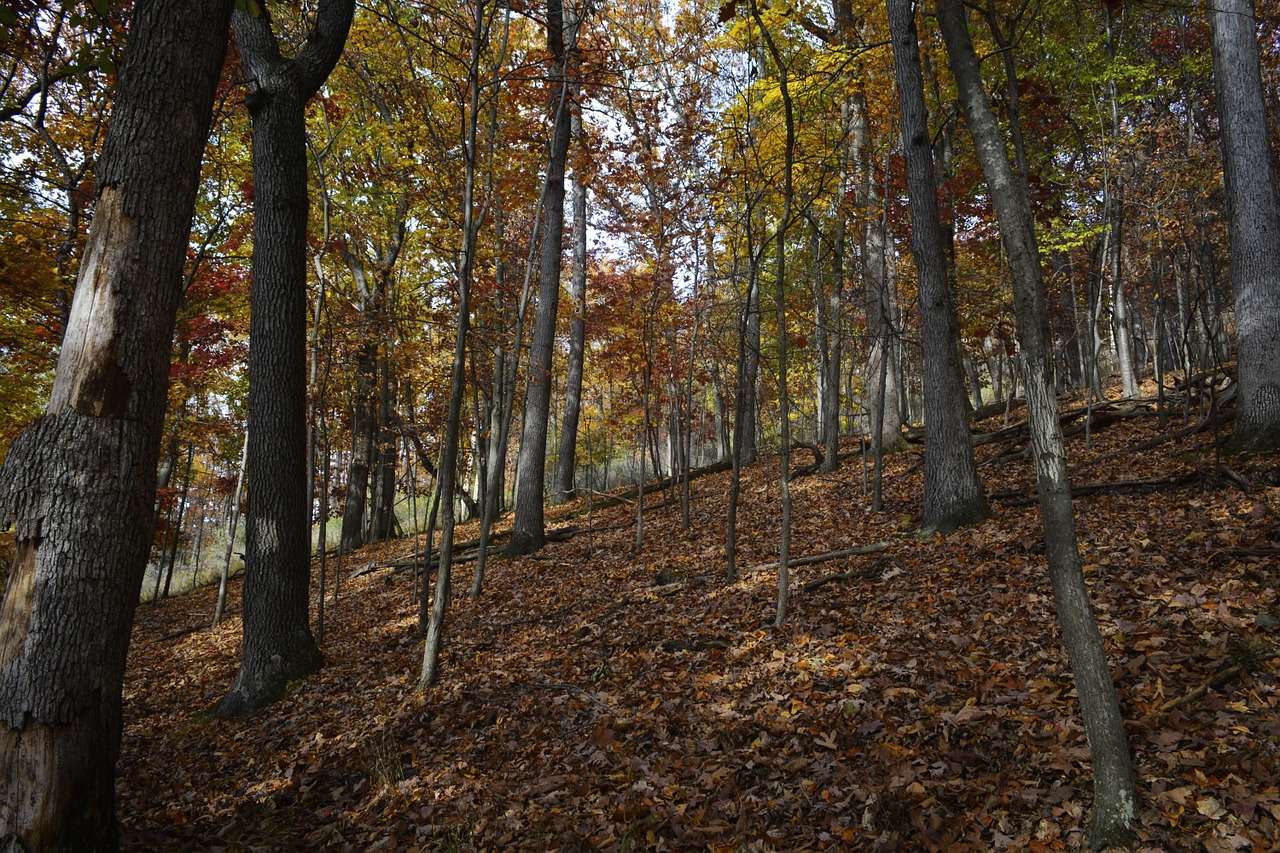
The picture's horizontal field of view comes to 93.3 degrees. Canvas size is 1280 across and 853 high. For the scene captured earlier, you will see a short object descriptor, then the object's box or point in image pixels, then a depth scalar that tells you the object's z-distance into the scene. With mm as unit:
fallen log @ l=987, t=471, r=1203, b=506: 6539
